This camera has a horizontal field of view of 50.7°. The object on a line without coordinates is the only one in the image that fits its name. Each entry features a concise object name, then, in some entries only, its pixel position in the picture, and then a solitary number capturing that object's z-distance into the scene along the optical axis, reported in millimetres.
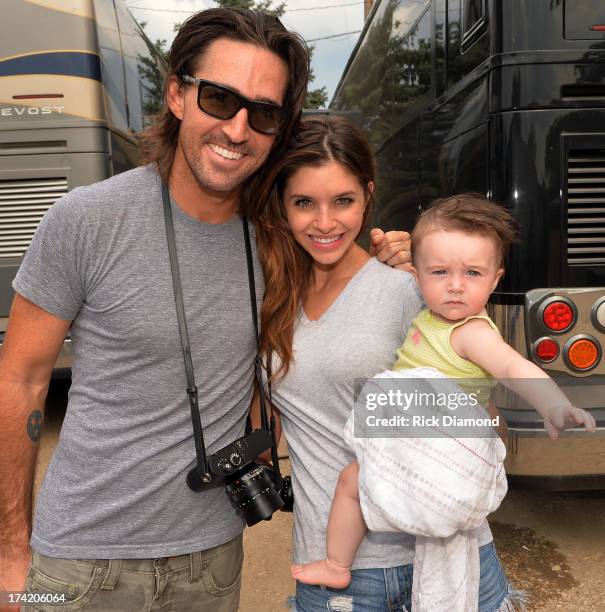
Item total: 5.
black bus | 2658
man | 1703
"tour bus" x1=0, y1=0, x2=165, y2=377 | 4453
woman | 1720
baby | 1544
